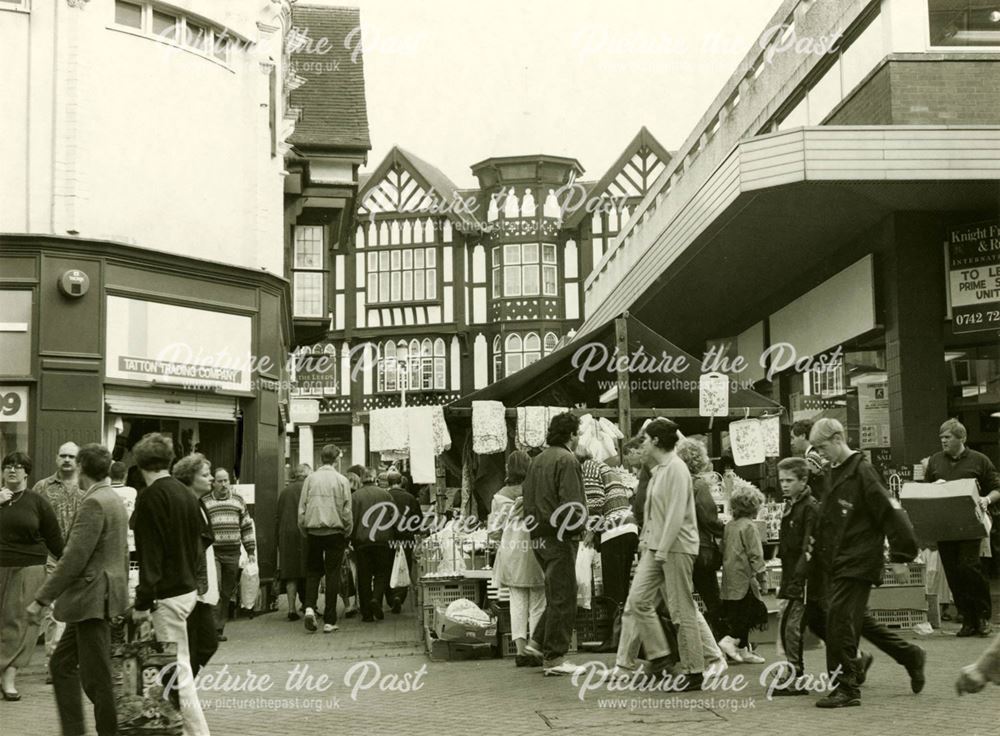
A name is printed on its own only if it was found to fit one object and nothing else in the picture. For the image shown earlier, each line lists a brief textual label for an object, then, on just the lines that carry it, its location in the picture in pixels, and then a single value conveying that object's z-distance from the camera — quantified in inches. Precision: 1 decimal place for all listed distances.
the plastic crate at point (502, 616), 464.4
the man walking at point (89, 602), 290.5
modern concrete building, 610.9
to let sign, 621.6
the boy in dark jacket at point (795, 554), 346.6
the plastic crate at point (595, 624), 472.4
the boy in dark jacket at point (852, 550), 321.4
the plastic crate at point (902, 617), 486.9
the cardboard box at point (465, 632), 462.0
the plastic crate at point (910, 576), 485.4
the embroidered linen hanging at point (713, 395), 583.5
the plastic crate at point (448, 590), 493.7
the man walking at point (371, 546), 623.2
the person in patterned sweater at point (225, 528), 559.8
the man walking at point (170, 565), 289.6
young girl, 410.6
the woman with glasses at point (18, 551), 395.5
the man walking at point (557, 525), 404.5
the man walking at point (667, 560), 360.5
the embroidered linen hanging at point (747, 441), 615.2
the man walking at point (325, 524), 595.8
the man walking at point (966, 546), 477.1
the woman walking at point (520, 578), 424.8
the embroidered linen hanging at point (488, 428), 591.5
